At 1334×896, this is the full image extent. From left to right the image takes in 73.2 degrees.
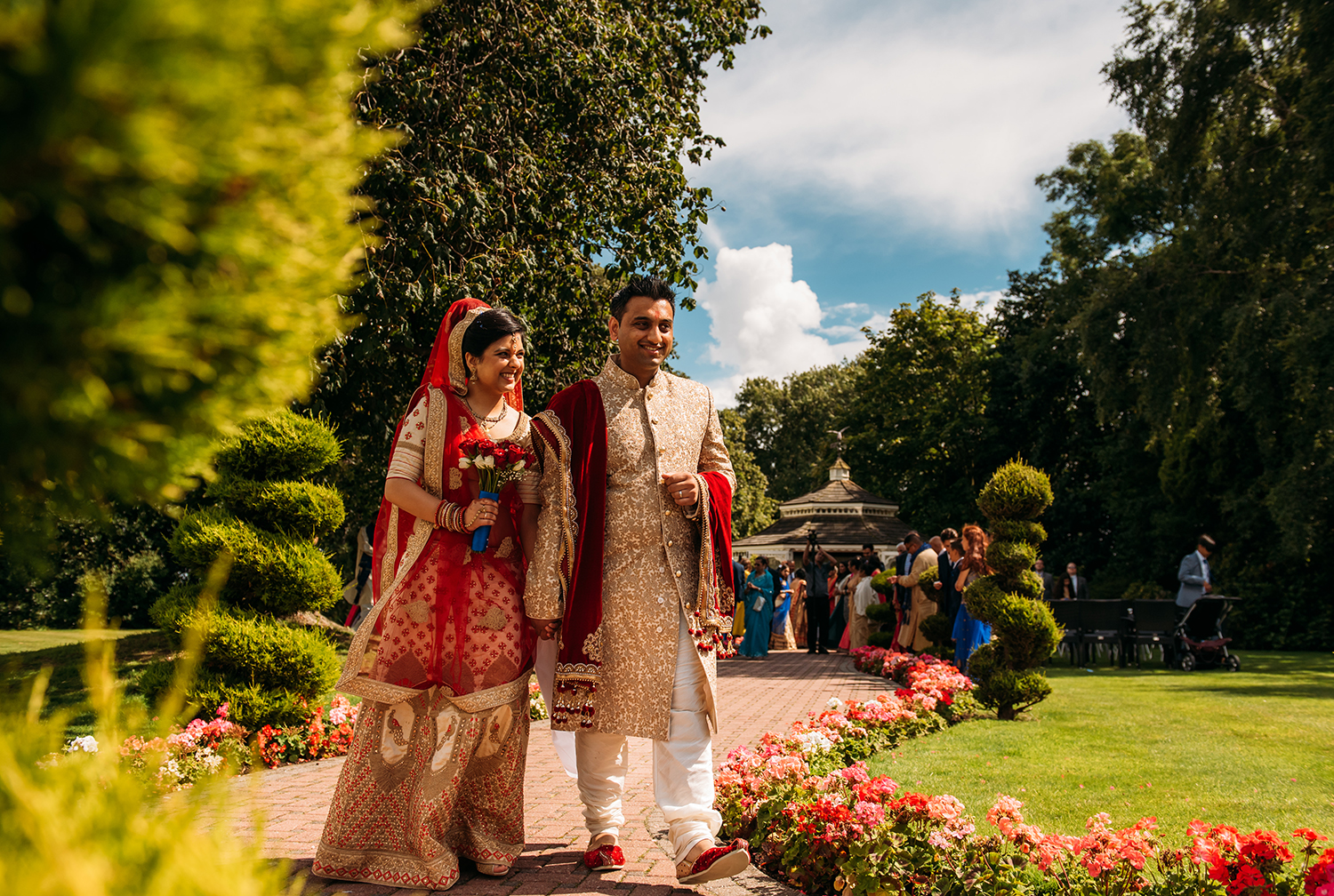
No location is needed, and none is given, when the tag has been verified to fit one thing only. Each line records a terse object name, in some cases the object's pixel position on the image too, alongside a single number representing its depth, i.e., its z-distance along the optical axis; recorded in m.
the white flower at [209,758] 5.48
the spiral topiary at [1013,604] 9.05
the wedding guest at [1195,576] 14.51
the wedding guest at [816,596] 18.06
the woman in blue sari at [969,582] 10.20
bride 3.54
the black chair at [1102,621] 15.52
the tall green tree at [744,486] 46.50
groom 3.64
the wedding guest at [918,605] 13.11
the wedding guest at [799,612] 22.64
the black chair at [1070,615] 15.73
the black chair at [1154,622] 15.29
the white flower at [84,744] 4.86
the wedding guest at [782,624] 21.66
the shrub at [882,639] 16.39
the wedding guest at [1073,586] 18.80
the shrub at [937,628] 12.31
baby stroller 14.23
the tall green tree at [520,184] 8.93
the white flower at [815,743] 5.49
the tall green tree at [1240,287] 17.52
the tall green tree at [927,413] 34.81
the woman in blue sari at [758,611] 18.45
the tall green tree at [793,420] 62.96
